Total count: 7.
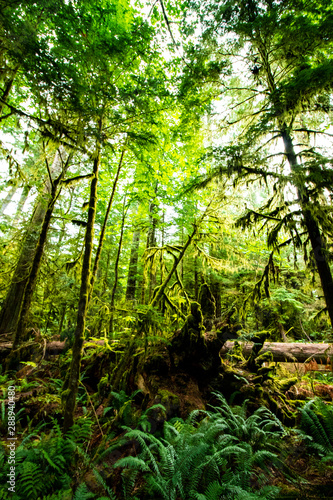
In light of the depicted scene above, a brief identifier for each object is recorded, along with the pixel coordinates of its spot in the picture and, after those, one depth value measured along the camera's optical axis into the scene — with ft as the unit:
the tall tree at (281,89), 14.06
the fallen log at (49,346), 18.31
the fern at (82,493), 7.18
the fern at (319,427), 11.89
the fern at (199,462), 8.03
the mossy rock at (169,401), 13.07
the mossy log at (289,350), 23.48
